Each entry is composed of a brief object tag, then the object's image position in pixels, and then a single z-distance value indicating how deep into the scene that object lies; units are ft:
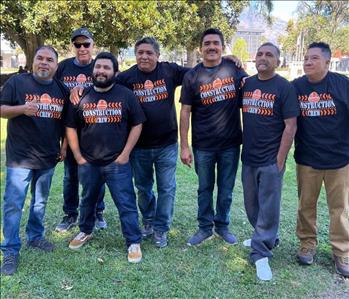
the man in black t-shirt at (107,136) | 13.41
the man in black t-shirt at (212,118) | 14.08
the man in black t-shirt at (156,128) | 14.34
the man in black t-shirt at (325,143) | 12.75
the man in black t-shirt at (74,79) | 15.06
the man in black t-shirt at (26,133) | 13.03
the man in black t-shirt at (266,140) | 12.60
